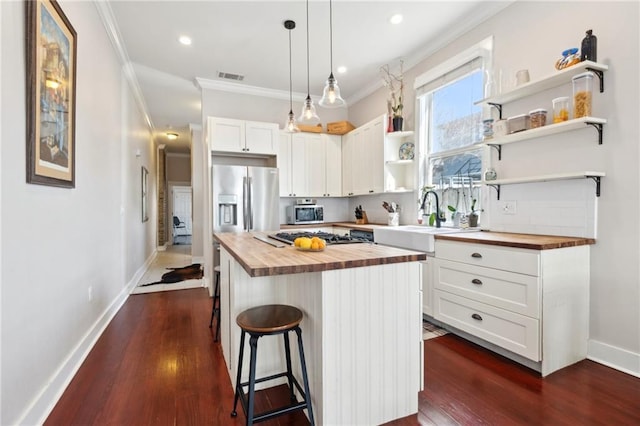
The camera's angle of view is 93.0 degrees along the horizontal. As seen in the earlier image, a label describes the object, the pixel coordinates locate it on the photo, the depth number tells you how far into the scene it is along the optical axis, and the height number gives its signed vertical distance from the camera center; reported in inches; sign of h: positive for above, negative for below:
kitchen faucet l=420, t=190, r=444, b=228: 131.6 +0.4
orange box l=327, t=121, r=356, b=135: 191.9 +52.5
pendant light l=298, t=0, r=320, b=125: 99.3 +32.0
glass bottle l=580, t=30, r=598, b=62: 83.2 +44.8
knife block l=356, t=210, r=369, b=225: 186.1 -6.2
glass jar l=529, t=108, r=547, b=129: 94.5 +29.0
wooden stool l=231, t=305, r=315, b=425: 55.9 -22.8
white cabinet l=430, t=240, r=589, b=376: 78.9 -25.3
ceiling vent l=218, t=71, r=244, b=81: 164.7 +74.2
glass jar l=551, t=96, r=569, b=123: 88.5 +29.7
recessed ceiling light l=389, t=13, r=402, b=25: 116.3 +74.7
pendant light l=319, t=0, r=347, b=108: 88.1 +33.7
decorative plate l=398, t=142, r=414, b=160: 153.6 +30.4
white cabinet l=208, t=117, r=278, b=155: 159.2 +40.1
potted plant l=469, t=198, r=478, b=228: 119.8 -3.6
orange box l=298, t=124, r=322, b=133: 186.2 +50.5
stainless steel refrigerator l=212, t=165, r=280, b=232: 152.6 +6.0
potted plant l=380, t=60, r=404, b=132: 154.6 +62.0
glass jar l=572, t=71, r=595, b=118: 83.2 +32.3
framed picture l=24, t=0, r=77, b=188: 61.0 +26.9
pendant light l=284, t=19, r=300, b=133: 115.0 +35.1
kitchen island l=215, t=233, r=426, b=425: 56.9 -23.2
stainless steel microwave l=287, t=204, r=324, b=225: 183.0 -2.4
